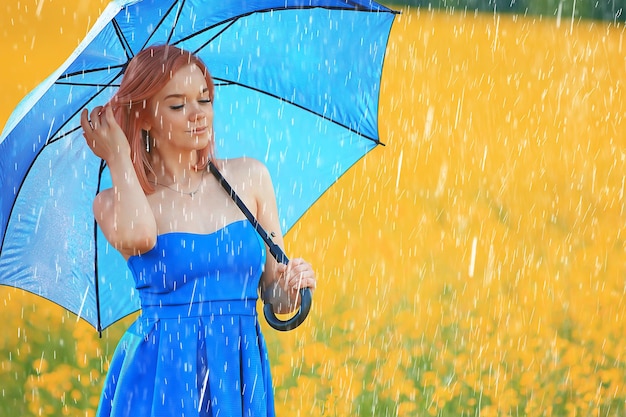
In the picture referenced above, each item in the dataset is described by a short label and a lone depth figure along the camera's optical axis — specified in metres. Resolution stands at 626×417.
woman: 5.97
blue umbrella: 6.30
